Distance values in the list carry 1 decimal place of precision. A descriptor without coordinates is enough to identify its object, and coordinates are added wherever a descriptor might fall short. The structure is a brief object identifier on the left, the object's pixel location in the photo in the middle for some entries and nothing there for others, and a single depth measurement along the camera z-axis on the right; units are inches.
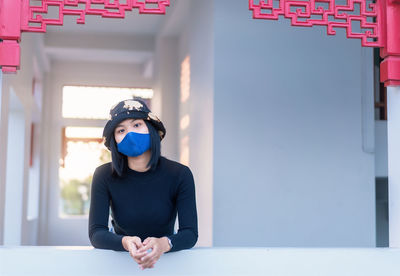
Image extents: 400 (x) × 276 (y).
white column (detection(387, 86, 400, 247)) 110.0
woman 92.4
